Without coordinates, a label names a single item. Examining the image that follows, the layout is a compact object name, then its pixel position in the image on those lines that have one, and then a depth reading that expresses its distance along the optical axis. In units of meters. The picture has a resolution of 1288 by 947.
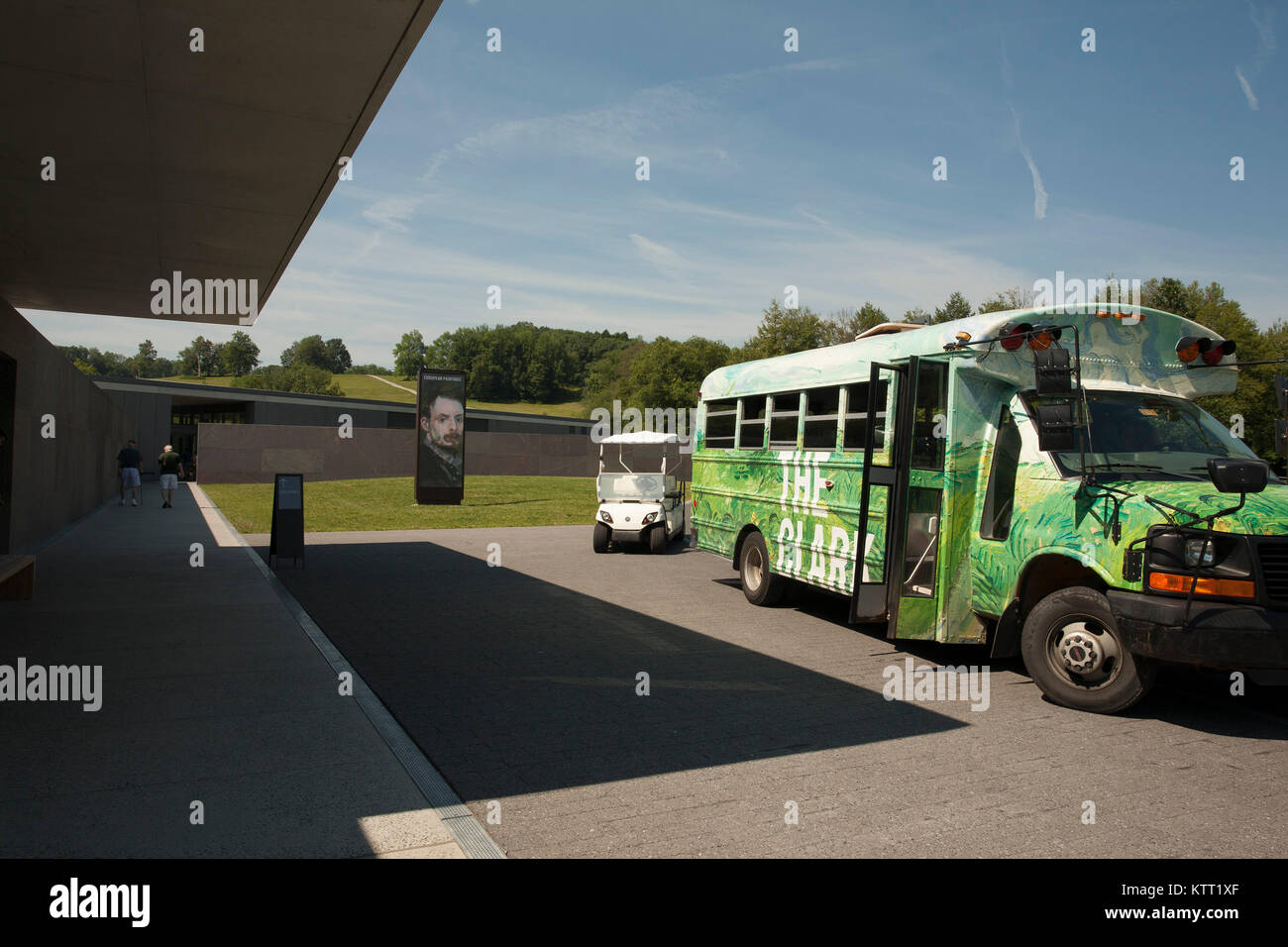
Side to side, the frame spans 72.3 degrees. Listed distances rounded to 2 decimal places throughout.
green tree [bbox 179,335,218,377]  167.56
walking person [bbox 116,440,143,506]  26.17
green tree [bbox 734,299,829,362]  54.81
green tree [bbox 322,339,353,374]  170.38
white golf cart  16.83
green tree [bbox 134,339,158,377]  165.90
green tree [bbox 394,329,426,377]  147.50
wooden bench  9.27
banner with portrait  27.00
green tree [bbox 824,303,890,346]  59.80
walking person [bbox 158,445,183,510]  25.70
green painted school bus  5.73
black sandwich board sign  13.59
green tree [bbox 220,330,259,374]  159.88
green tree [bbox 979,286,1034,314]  52.24
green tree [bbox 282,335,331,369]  166.50
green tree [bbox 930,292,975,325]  71.57
